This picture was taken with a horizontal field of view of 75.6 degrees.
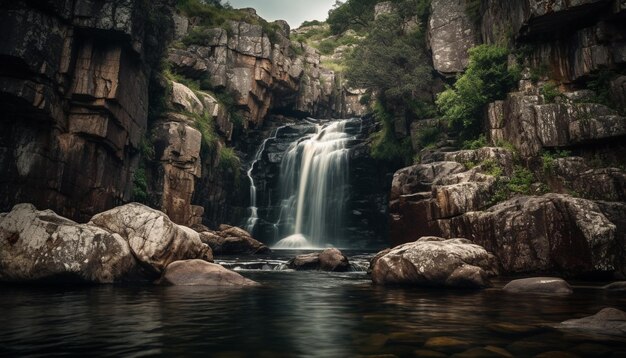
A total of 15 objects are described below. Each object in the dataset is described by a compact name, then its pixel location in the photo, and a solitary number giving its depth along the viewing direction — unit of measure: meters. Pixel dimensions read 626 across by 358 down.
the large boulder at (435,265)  11.23
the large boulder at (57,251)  11.02
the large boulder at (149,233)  12.42
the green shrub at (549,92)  19.91
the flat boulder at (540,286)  9.97
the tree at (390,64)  29.97
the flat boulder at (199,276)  11.73
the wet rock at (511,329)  5.77
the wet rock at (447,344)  4.92
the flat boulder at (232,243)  25.97
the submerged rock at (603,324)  5.64
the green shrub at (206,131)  31.94
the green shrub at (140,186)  26.61
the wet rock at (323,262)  17.41
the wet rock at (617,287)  9.95
